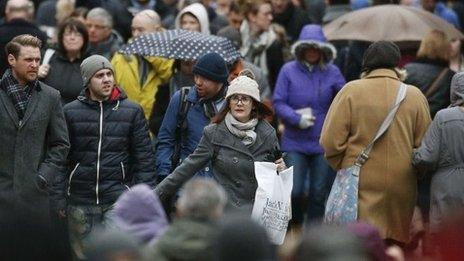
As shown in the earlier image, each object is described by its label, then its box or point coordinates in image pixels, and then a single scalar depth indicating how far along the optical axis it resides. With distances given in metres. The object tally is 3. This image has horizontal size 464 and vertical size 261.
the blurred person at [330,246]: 8.84
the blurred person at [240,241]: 9.07
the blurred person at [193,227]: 9.32
